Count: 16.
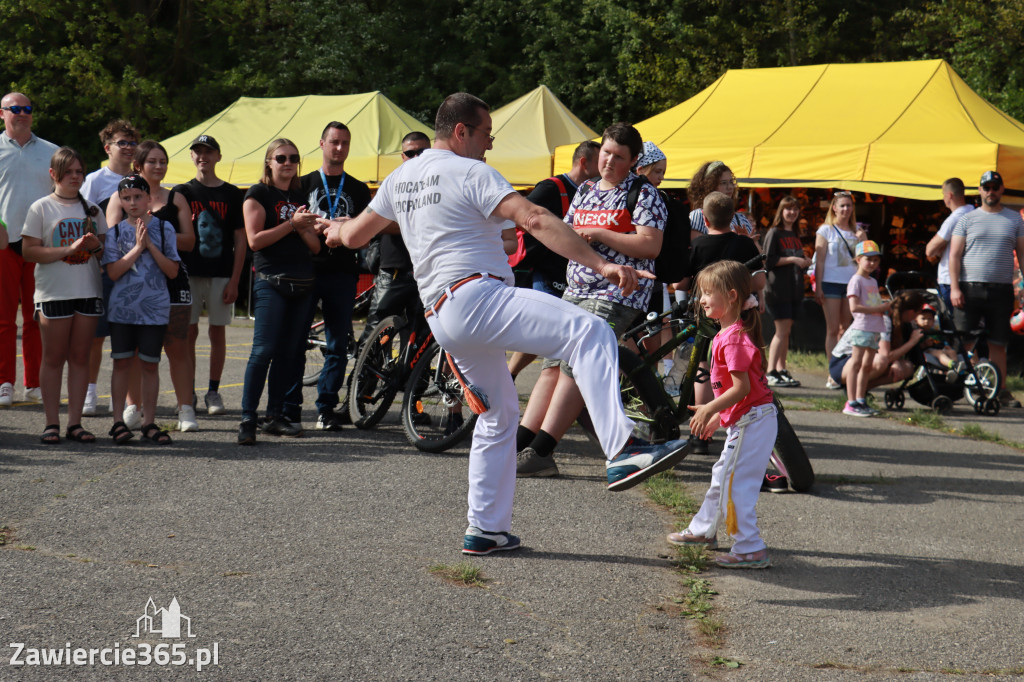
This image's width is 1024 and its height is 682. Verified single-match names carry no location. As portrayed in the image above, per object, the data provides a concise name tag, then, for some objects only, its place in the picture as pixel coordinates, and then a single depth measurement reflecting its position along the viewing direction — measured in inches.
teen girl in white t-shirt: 280.2
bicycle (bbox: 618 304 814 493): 245.4
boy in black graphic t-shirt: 325.1
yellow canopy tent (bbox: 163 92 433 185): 757.9
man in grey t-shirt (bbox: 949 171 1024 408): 414.0
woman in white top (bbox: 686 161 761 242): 315.6
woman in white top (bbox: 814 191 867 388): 484.1
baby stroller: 403.9
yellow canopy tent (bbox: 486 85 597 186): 725.3
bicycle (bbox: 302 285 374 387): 383.9
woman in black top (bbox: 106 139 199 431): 299.3
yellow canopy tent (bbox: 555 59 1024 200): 537.6
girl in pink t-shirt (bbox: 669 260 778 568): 185.3
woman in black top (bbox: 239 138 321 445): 288.5
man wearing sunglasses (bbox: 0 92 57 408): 341.1
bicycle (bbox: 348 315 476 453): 289.4
